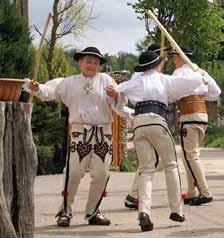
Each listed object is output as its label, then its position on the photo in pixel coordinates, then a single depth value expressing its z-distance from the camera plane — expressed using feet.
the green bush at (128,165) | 47.55
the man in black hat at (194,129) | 28.12
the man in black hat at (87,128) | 23.24
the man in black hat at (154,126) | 22.79
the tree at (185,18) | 87.30
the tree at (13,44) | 40.78
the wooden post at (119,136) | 47.11
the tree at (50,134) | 43.62
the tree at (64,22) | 54.03
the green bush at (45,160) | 43.27
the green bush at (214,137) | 97.46
